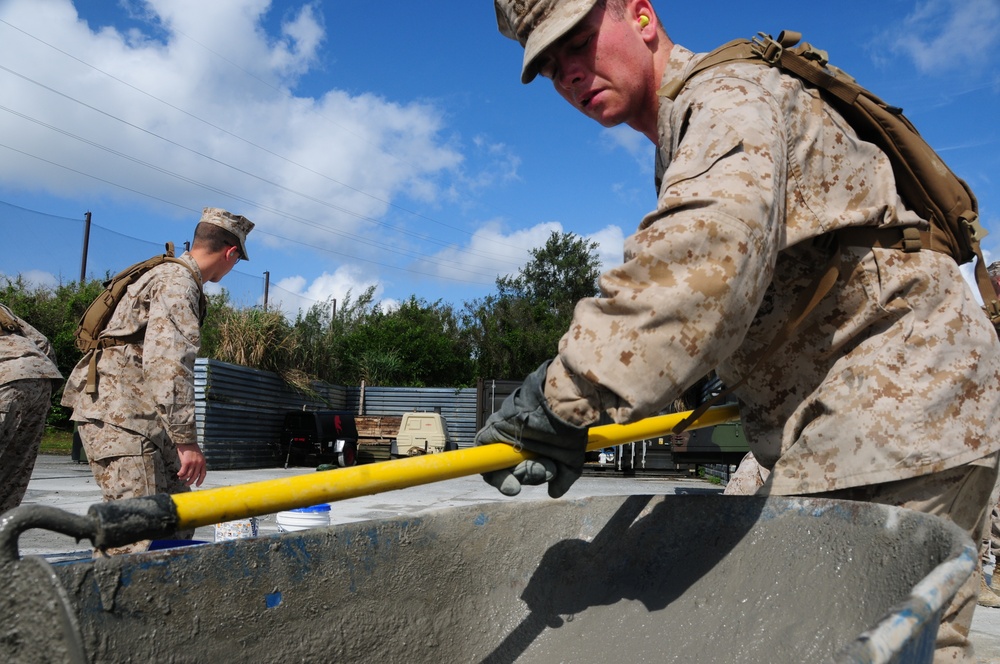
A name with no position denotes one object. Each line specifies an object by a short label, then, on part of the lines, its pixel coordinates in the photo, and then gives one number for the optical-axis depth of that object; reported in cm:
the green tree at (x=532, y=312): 2523
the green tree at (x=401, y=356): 2127
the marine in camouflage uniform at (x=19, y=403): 412
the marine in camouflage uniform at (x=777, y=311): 133
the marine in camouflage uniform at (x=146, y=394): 384
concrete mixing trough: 129
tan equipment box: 1522
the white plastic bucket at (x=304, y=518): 396
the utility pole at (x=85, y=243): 2158
